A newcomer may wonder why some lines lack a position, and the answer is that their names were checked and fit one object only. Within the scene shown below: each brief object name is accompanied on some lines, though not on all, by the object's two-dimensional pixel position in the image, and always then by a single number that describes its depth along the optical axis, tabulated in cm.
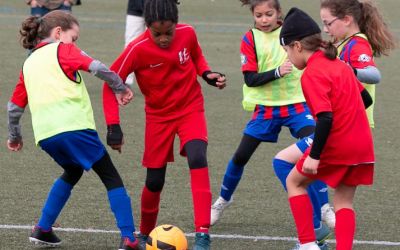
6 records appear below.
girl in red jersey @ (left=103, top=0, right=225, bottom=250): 1223
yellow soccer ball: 1184
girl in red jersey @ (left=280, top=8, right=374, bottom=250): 1084
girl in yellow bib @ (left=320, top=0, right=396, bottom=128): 1277
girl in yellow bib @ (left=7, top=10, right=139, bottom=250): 1189
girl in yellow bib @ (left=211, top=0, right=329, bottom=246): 1370
